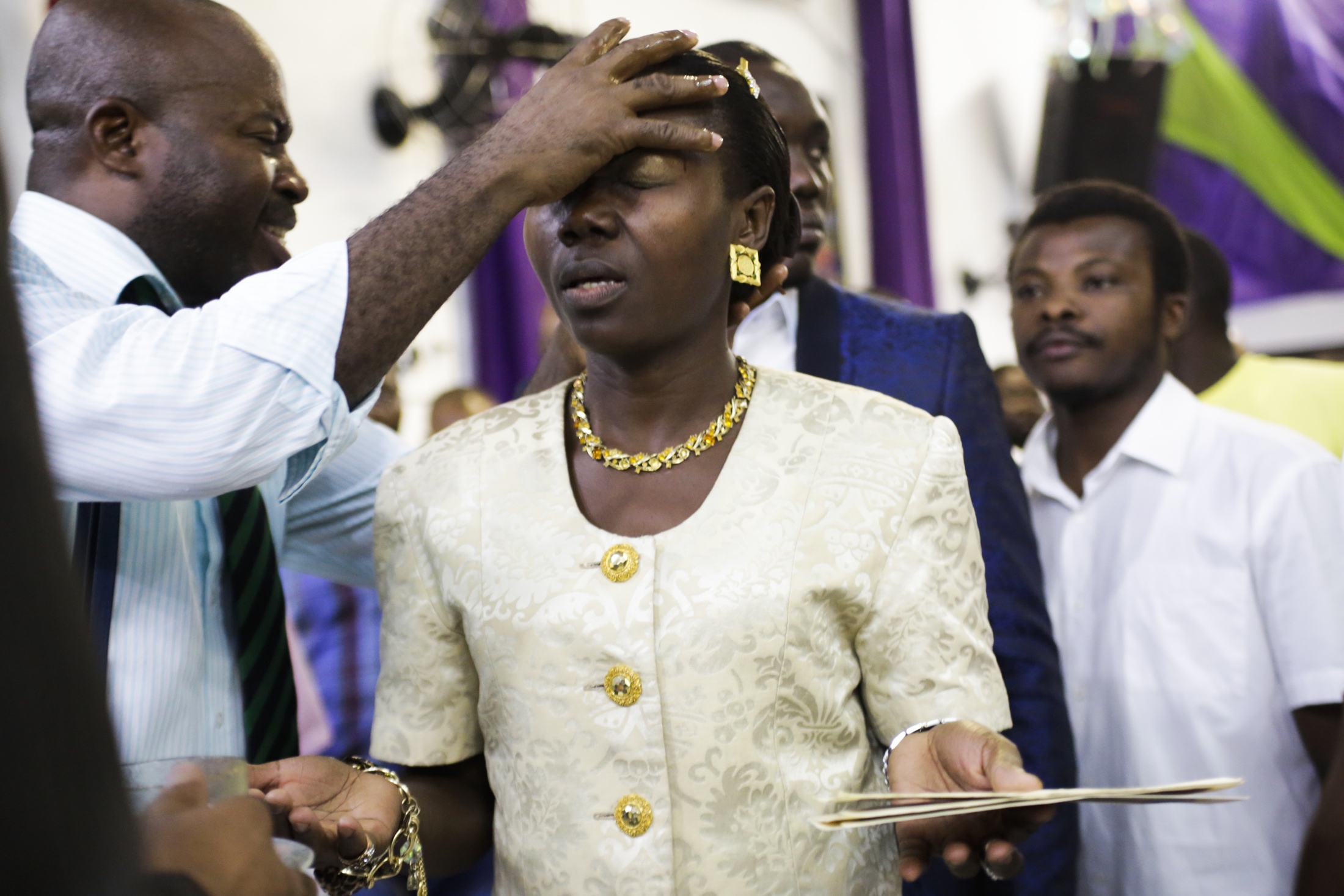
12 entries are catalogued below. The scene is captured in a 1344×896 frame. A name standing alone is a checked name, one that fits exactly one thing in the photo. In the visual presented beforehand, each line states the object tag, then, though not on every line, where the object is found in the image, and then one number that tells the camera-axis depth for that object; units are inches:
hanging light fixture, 281.9
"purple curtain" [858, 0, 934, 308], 283.9
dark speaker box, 280.4
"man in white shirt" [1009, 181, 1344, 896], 76.6
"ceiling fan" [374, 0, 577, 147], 190.5
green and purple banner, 293.0
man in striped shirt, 47.8
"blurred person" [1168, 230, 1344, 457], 120.3
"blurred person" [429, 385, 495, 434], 158.9
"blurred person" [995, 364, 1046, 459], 153.6
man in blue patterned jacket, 65.2
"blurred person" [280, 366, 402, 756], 110.5
